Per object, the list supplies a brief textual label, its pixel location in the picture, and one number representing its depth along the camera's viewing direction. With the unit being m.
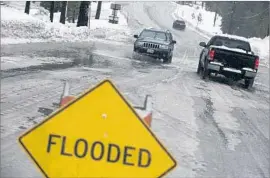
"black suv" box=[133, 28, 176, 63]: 24.48
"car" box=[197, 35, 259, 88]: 18.09
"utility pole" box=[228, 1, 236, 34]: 75.54
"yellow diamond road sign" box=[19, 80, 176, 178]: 3.75
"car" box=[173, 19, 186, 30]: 73.75
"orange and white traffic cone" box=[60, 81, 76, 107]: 4.15
